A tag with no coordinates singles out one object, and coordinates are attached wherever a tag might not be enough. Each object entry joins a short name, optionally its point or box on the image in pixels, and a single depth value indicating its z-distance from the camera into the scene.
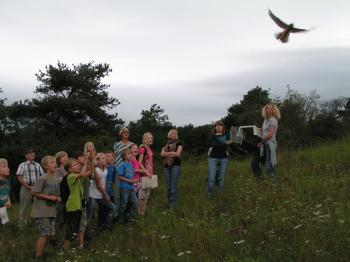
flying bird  4.82
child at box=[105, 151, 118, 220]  8.84
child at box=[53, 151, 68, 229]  8.60
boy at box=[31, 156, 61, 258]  7.45
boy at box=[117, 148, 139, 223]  8.48
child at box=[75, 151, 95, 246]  7.55
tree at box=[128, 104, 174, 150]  32.76
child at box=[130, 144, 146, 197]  8.93
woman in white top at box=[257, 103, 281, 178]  9.30
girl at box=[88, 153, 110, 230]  8.10
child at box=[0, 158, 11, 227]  8.30
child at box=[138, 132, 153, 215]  9.09
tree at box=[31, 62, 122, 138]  37.09
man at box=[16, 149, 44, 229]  9.65
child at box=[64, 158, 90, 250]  7.48
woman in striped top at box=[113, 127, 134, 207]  9.21
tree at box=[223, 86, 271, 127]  30.87
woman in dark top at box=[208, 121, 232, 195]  9.18
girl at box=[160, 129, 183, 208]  9.03
